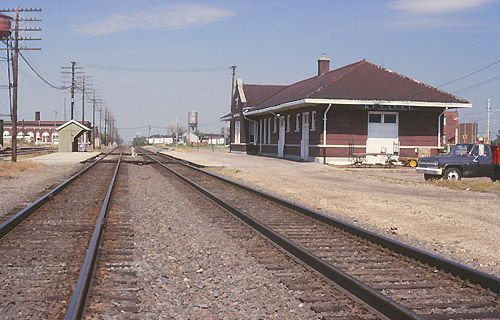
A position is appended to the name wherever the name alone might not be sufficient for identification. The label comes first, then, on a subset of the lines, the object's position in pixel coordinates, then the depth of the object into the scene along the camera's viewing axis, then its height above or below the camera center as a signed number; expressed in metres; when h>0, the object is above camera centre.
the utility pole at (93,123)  86.97 +2.21
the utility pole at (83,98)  81.88 +5.54
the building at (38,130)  149.88 +1.75
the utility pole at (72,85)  68.26 +6.38
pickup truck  21.88 -0.80
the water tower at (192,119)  136.38 +4.48
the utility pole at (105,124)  132.43 +3.16
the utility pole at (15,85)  34.59 +3.07
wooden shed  58.88 +0.31
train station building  32.91 +1.36
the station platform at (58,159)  37.03 -1.55
